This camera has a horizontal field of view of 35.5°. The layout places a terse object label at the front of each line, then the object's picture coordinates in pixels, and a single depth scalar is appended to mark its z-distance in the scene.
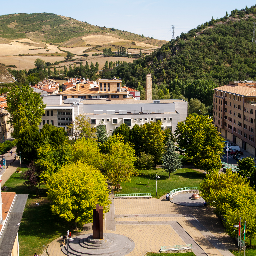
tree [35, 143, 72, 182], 49.85
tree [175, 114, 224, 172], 63.72
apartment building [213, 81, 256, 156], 79.62
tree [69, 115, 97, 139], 72.01
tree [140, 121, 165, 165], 68.31
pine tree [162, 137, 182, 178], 62.44
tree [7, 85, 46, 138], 73.94
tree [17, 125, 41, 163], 63.12
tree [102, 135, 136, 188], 54.41
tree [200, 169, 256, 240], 37.42
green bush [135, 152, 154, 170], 66.50
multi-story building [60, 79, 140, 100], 114.02
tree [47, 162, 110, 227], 38.97
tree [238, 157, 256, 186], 51.88
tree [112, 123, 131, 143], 71.39
